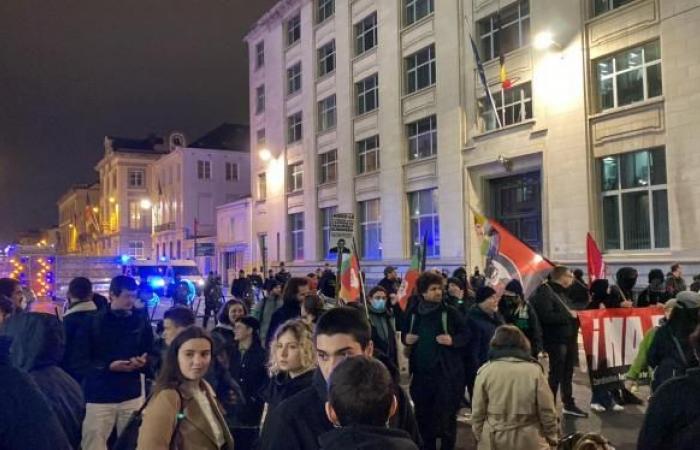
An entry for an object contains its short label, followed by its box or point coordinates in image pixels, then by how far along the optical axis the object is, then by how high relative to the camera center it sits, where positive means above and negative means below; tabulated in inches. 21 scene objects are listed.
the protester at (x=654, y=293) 399.5 -34.2
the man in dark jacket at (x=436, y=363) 252.7 -45.5
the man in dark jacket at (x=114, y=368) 218.7 -37.8
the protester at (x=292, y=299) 284.2 -21.3
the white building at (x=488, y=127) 709.9 +170.6
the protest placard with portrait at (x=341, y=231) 394.9 +11.5
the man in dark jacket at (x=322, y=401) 102.8 -25.0
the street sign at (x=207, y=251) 1154.7 +5.3
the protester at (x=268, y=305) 376.2 -31.5
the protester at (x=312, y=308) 247.8 -21.9
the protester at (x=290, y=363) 139.1 -24.5
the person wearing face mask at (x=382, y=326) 287.0 -35.6
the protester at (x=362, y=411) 85.7 -21.8
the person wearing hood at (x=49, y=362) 151.1 -25.0
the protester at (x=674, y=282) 466.0 -32.2
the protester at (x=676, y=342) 220.2 -35.3
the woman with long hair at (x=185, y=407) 128.6 -31.5
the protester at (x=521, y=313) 324.2 -34.8
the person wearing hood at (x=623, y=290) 368.2 -28.3
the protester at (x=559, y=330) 331.3 -44.4
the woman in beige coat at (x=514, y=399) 189.3 -45.3
